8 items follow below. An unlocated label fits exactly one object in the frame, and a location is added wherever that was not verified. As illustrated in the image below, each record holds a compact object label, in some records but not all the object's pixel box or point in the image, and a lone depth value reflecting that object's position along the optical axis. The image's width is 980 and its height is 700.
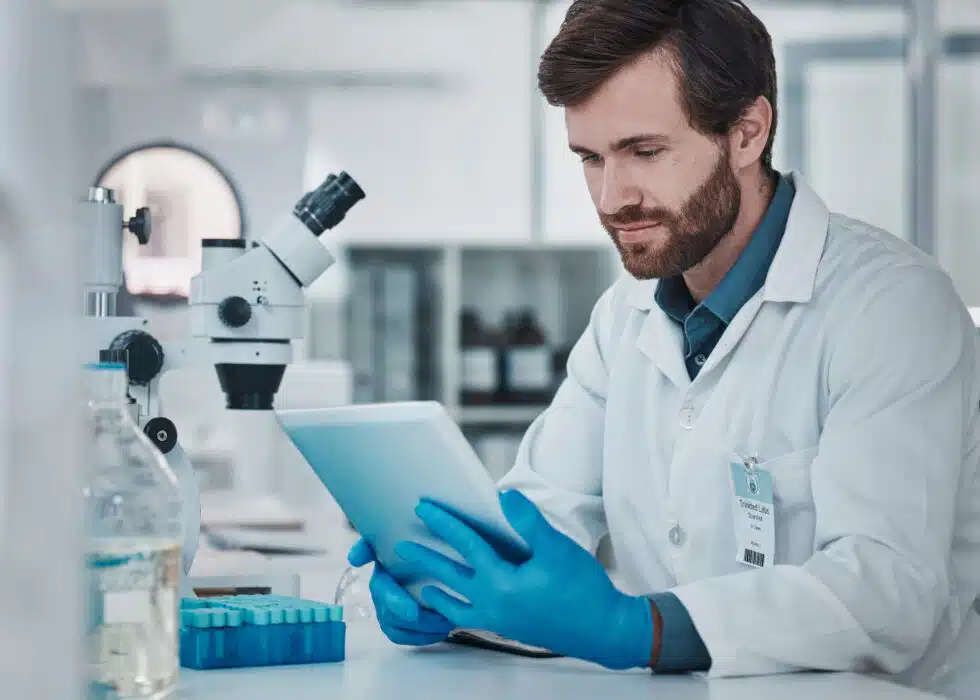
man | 1.11
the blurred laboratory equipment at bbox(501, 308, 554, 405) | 5.44
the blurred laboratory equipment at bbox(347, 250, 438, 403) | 5.54
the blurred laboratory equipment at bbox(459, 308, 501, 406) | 5.39
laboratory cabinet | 5.40
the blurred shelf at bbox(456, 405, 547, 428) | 5.40
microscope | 1.30
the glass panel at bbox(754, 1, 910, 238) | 5.77
